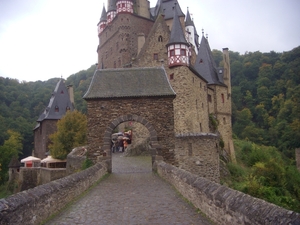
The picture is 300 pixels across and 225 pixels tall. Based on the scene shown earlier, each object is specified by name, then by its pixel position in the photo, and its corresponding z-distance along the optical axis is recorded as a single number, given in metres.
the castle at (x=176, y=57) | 32.44
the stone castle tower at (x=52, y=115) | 51.72
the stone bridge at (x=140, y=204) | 5.43
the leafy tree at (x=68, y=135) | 35.31
